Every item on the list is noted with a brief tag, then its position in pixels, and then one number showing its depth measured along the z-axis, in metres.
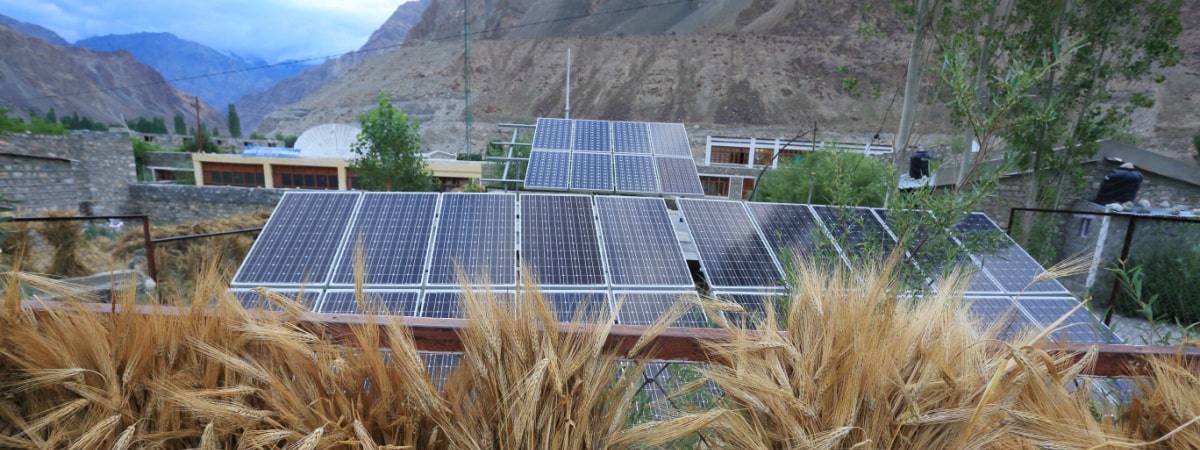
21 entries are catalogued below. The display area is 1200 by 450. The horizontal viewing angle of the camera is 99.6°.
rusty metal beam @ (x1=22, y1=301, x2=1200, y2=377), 1.48
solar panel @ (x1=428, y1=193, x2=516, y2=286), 5.90
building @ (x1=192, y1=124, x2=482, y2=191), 30.84
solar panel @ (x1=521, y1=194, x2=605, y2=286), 5.94
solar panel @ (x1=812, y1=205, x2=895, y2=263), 3.39
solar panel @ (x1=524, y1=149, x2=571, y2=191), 9.59
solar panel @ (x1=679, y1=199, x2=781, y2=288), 5.83
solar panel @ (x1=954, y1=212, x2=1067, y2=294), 5.83
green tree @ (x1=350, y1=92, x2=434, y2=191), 17.61
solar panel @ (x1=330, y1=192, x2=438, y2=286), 5.82
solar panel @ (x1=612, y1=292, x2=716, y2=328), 5.16
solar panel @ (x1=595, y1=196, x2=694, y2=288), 6.06
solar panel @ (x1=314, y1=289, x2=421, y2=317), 5.16
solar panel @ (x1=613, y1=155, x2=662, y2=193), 9.59
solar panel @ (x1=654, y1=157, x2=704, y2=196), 9.50
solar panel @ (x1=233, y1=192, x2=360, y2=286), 5.82
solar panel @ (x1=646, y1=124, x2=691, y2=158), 11.32
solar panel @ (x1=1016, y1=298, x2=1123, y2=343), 4.61
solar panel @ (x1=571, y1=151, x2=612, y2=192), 9.62
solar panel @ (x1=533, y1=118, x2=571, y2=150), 11.32
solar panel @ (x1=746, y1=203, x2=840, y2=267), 6.21
